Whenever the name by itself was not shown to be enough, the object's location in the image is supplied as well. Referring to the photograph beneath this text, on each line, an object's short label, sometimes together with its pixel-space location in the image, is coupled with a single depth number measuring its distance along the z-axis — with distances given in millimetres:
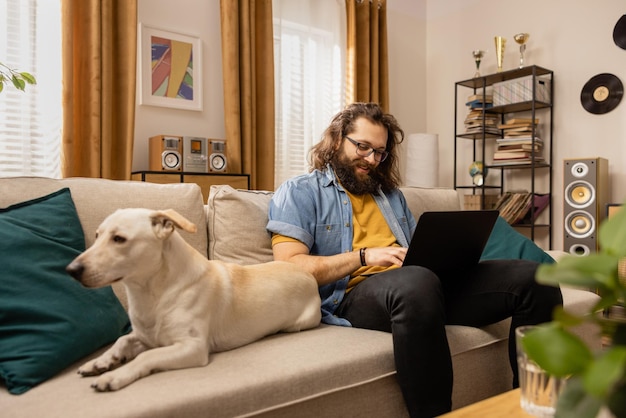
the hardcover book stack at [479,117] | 4520
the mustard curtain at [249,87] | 3893
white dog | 1163
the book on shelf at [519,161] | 4223
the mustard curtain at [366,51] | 4594
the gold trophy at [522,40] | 4266
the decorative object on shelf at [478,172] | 4535
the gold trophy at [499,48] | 4383
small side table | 970
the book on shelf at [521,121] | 4250
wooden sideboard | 3383
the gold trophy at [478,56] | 4562
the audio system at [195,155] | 3520
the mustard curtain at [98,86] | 3279
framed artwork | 3697
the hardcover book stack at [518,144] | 4223
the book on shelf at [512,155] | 4238
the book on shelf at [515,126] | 4246
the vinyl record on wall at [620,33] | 3842
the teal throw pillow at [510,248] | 2277
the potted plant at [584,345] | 301
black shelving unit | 4223
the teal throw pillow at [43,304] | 1155
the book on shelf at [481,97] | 4539
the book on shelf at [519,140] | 4211
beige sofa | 1078
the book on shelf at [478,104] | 4559
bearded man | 1439
